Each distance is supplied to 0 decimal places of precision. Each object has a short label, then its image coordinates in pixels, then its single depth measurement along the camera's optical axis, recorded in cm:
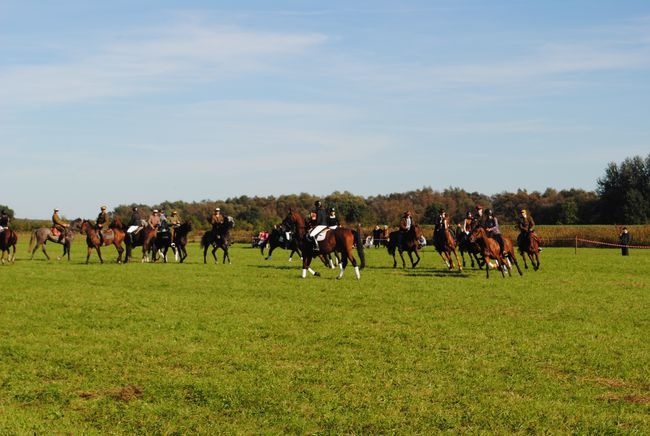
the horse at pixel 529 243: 2939
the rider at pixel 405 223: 3253
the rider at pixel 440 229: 2938
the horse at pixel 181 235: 3659
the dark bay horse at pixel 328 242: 2541
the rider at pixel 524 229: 2942
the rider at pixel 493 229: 2716
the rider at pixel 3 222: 3540
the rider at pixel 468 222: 2937
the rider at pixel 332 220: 2758
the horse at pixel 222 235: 3559
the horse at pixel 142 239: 3594
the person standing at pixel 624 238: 4858
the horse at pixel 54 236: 3938
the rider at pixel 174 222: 3669
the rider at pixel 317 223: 2580
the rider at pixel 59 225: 3880
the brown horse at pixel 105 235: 3488
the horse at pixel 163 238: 3625
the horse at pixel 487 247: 2572
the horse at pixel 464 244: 2797
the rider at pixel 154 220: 3665
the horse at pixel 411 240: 3192
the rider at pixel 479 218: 2781
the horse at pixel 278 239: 4027
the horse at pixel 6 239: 3509
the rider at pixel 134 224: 3647
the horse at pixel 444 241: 2945
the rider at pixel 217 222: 3606
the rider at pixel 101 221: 3516
